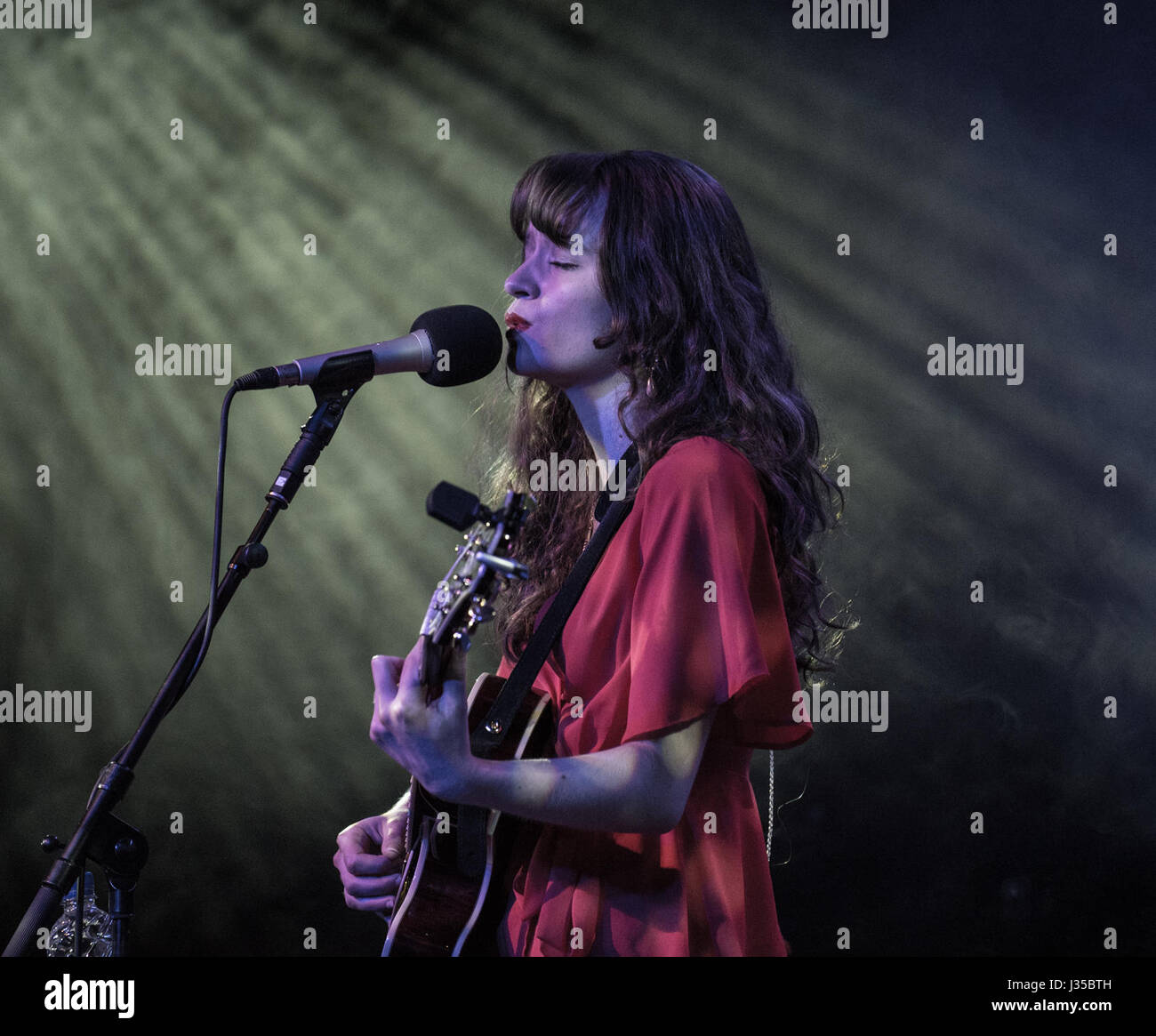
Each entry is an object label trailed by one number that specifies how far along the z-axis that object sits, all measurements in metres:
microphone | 1.65
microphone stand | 1.45
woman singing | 1.37
